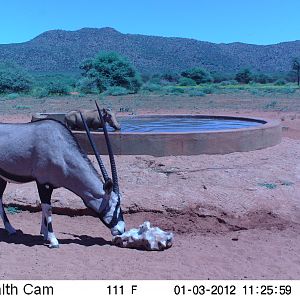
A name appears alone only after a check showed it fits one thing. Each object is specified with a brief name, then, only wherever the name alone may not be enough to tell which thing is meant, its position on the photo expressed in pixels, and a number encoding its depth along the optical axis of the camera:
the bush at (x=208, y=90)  44.37
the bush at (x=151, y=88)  49.16
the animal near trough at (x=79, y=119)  12.77
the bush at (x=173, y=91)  43.59
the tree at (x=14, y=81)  50.91
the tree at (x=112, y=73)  49.38
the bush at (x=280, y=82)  66.06
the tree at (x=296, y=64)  64.76
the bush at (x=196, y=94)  39.81
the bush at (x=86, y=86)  47.46
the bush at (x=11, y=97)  39.67
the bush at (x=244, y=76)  73.44
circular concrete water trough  10.36
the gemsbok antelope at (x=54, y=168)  6.18
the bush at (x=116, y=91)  41.82
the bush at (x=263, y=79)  73.19
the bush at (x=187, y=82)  63.84
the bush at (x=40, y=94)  41.85
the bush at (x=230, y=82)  66.44
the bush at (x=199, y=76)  70.19
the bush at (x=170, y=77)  74.20
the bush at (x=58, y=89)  44.41
